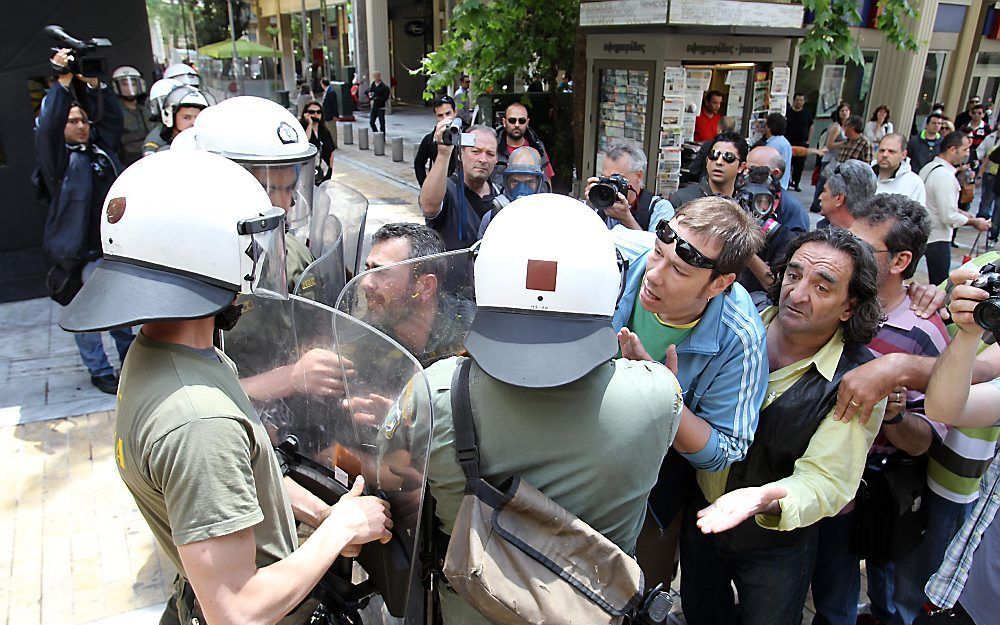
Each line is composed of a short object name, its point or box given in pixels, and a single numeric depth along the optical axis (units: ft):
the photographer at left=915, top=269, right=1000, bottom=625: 5.78
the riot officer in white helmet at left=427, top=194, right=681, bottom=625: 4.39
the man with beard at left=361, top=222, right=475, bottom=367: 6.20
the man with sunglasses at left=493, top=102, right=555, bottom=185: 20.04
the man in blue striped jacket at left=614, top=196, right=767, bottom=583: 6.31
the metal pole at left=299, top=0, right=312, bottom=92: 78.58
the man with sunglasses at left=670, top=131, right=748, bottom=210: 13.00
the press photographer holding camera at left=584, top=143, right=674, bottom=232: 10.11
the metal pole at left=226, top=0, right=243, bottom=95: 87.91
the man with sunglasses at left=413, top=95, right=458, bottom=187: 21.53
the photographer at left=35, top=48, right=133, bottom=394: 13.94
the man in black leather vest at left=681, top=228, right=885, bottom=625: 6.31
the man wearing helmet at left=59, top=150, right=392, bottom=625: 3.89
